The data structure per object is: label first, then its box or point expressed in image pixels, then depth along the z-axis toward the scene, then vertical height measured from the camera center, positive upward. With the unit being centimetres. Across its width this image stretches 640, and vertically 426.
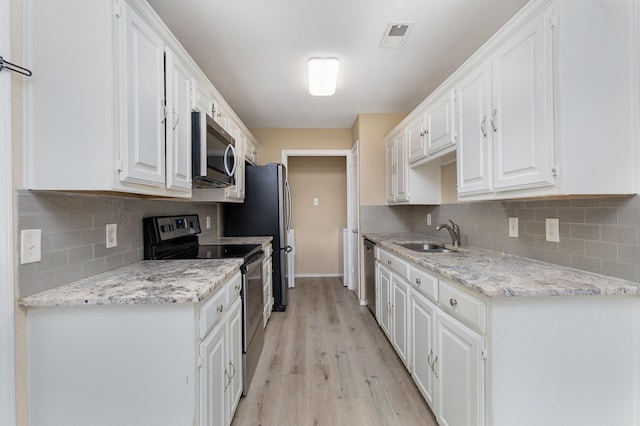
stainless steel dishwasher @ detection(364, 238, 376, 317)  307 -69
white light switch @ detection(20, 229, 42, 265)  108 -12
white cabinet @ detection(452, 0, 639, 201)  116 +46
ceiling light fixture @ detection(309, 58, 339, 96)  234 +114
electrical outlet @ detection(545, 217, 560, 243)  152 -10
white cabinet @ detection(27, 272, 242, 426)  108 -56
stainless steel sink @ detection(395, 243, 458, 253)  256 -32
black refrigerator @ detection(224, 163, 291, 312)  327 +2
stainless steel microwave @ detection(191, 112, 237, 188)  177 +38
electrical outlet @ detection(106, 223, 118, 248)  151 -11
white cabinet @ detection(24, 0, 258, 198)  111 +44
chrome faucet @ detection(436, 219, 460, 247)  244 -18
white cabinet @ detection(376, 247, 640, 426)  115 -59
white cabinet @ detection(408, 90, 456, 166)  205 +66
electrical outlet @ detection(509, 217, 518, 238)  183 -11
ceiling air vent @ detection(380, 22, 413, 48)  192 +121
